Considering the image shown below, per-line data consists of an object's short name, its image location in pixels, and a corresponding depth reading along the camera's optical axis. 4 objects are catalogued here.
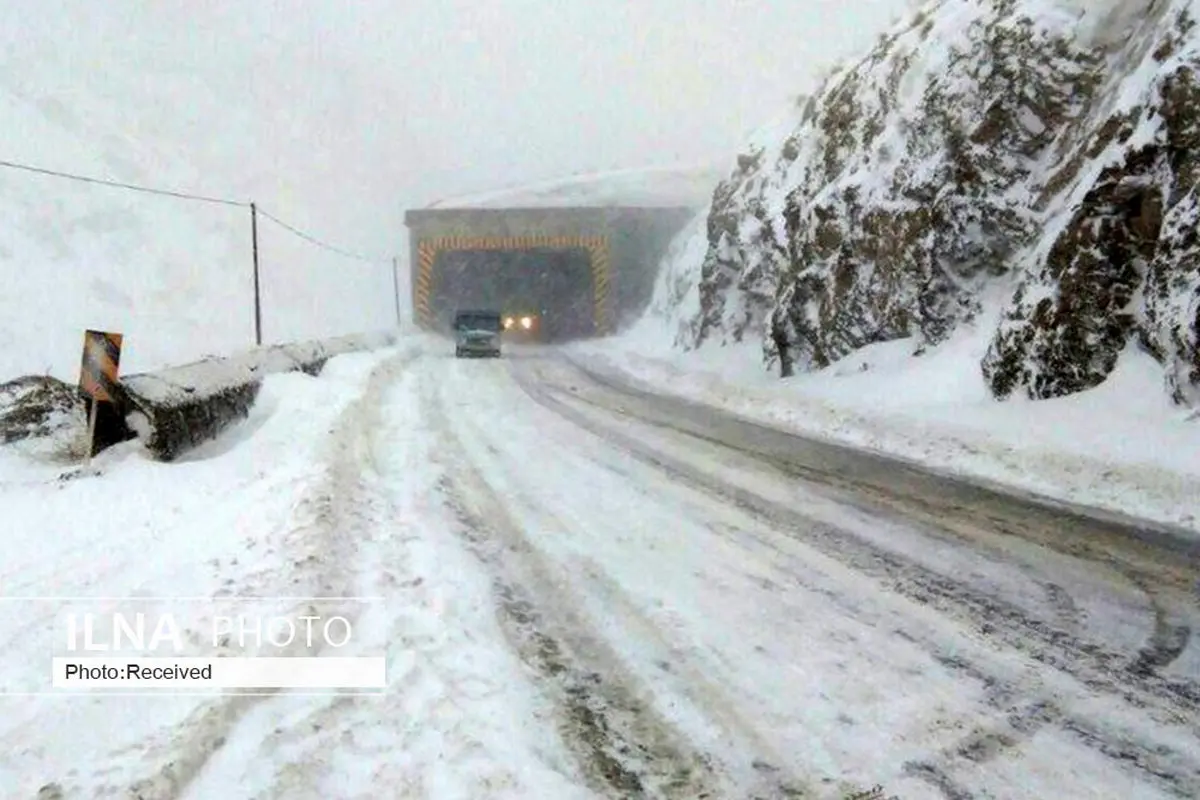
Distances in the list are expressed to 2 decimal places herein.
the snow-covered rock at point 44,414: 8.81
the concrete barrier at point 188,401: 8.34
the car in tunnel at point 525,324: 41.56
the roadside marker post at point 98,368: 7.61
